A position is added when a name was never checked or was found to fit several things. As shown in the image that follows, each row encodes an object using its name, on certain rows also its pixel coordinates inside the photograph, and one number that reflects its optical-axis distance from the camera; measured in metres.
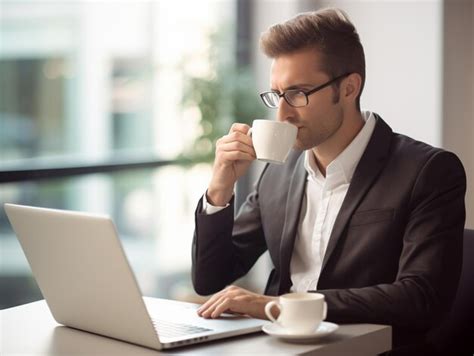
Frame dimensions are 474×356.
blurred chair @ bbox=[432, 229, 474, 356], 2.36
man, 2.27
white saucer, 1.99
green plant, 4.15
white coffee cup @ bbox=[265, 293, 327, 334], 1.99
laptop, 1.98
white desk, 1.98
